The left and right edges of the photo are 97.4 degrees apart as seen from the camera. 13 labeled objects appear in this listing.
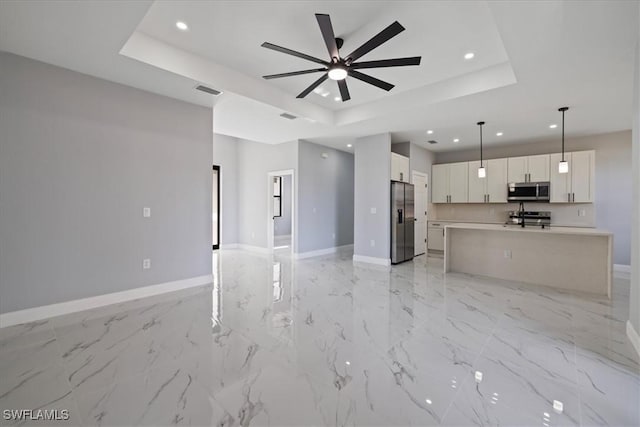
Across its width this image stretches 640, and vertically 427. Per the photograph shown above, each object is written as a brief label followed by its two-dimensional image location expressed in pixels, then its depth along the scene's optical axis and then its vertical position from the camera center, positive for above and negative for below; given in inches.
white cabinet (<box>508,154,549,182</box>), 236.5 +36.7
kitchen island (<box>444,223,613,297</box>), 158.2 -27.9
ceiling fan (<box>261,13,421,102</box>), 88.7 +56.6
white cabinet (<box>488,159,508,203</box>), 255.8 +28.3
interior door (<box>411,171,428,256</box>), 270.3 -1.1
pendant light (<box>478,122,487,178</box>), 211.3 +29.3
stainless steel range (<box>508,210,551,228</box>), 245.9 -6.3
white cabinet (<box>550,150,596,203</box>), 220.1 +25.6
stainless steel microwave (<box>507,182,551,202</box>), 235.5 +16.6
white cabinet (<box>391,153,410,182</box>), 235.5 +37.6
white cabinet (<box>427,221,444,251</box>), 275.7 -25.3
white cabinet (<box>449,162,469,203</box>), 275.4 +28.5
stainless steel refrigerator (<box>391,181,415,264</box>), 231.9 -9.5
